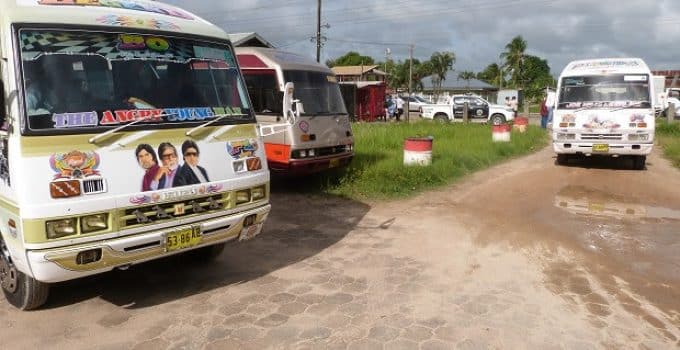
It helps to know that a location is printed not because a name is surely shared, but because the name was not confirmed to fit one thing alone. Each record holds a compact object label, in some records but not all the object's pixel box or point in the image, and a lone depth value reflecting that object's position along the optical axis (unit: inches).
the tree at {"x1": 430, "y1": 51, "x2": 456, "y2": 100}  2400.3
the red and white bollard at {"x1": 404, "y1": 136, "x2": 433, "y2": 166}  402.0
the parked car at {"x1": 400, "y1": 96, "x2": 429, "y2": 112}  1296.8
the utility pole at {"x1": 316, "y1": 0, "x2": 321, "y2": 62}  1328.7
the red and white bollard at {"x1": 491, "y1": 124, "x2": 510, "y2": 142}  599.5
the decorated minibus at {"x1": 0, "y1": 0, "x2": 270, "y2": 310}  139.4
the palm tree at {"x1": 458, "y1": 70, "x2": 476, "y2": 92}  2497.2
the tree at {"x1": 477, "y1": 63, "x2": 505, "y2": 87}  2470.5
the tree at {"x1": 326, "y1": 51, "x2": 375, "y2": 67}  3139.8
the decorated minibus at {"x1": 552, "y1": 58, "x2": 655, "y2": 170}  438.6
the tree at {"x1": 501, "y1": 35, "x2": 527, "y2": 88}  2236.7
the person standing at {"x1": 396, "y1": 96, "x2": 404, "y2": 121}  1159.5
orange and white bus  330.0
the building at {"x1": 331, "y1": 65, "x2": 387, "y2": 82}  2210.9
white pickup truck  1073.5
